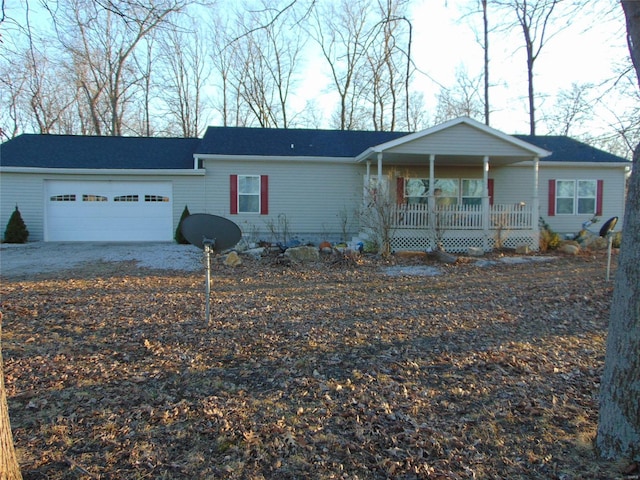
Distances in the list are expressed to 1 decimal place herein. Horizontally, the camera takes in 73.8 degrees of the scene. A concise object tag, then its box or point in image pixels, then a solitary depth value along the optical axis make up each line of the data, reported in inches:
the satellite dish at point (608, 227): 323.0
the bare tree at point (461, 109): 1023.1
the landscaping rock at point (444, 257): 411.5
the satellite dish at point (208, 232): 200.1
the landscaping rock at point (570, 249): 478.6
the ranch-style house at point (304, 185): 481.7
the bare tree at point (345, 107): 957.6
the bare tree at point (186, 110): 1099.3
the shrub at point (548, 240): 493.0
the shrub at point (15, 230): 510.3
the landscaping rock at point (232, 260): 385.6
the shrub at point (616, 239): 544.7
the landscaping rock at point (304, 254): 407.2
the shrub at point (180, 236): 534.9
